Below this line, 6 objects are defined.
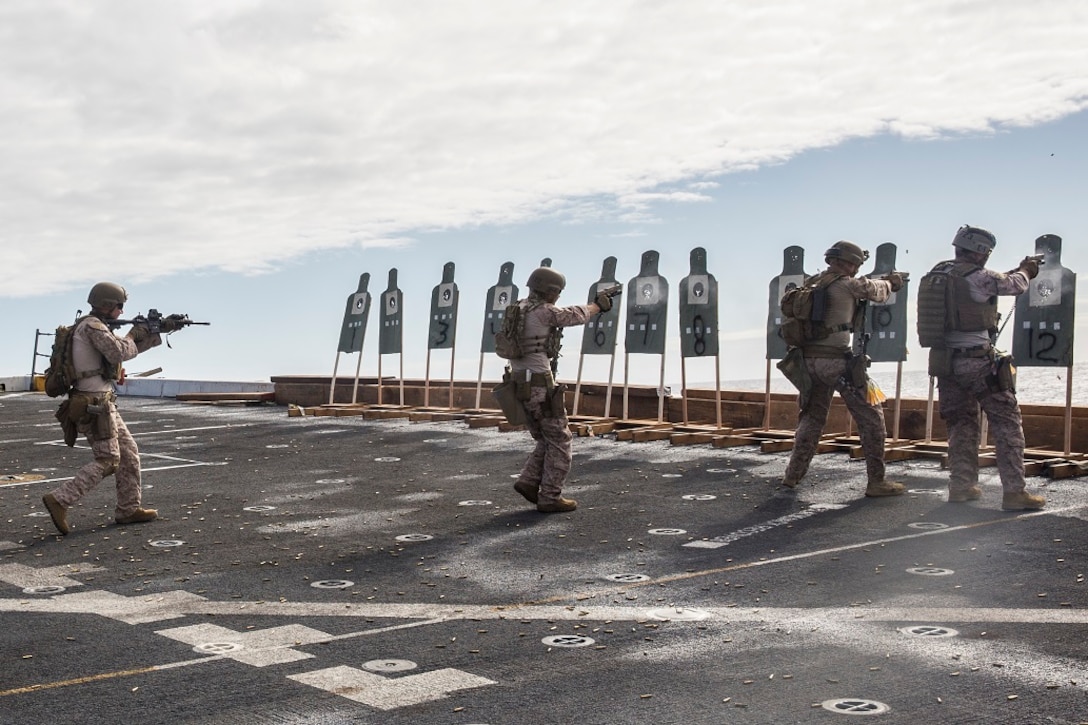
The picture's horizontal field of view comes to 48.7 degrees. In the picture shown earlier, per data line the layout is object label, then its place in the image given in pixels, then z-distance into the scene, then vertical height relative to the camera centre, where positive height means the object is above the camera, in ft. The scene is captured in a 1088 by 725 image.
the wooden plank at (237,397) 90.89 -2.70
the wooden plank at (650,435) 54.34 -2.36
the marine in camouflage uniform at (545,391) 35.24 -0.40
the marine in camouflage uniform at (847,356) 36.50 +1.10
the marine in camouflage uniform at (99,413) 34.09 -1.66
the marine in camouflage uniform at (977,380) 33.91 +0.54
